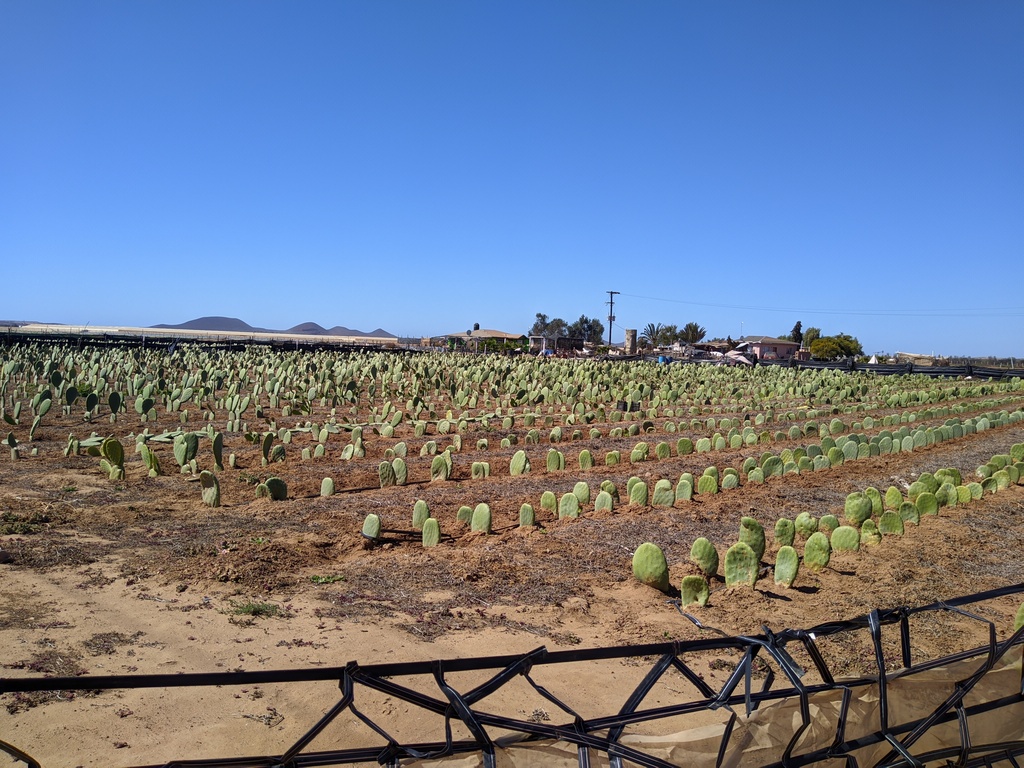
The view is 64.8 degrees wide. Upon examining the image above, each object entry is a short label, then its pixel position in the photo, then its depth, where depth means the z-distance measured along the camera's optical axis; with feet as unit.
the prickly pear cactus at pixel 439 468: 26.63
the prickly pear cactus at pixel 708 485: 23.81
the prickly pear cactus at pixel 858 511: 19.97
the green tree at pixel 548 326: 326.85
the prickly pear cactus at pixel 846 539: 17.74
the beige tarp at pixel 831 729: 5.52
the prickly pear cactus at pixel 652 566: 15.15
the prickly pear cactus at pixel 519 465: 27.91
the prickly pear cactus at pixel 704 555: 15.84
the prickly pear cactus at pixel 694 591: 14.53
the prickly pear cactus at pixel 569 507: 20.99
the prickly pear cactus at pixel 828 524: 18.98
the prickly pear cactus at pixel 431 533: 18.48
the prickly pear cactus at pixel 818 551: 16.46
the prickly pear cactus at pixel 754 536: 16.28
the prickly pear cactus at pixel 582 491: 22.31
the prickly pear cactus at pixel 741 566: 15.35
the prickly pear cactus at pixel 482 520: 19.60
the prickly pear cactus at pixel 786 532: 17.51
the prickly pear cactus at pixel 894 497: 21.16
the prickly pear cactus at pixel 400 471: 26.03
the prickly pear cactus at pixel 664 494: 22.34
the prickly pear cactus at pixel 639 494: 22.13
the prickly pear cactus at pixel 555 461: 28.53
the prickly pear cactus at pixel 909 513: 19.65
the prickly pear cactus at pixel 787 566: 15.51
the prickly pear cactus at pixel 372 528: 18.37
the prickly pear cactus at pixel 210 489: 22.12
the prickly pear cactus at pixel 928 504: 20.95
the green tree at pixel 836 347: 222.89
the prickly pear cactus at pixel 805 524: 18.48
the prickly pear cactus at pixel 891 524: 19.15
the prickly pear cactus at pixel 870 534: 18.31
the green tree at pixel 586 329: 293.47
